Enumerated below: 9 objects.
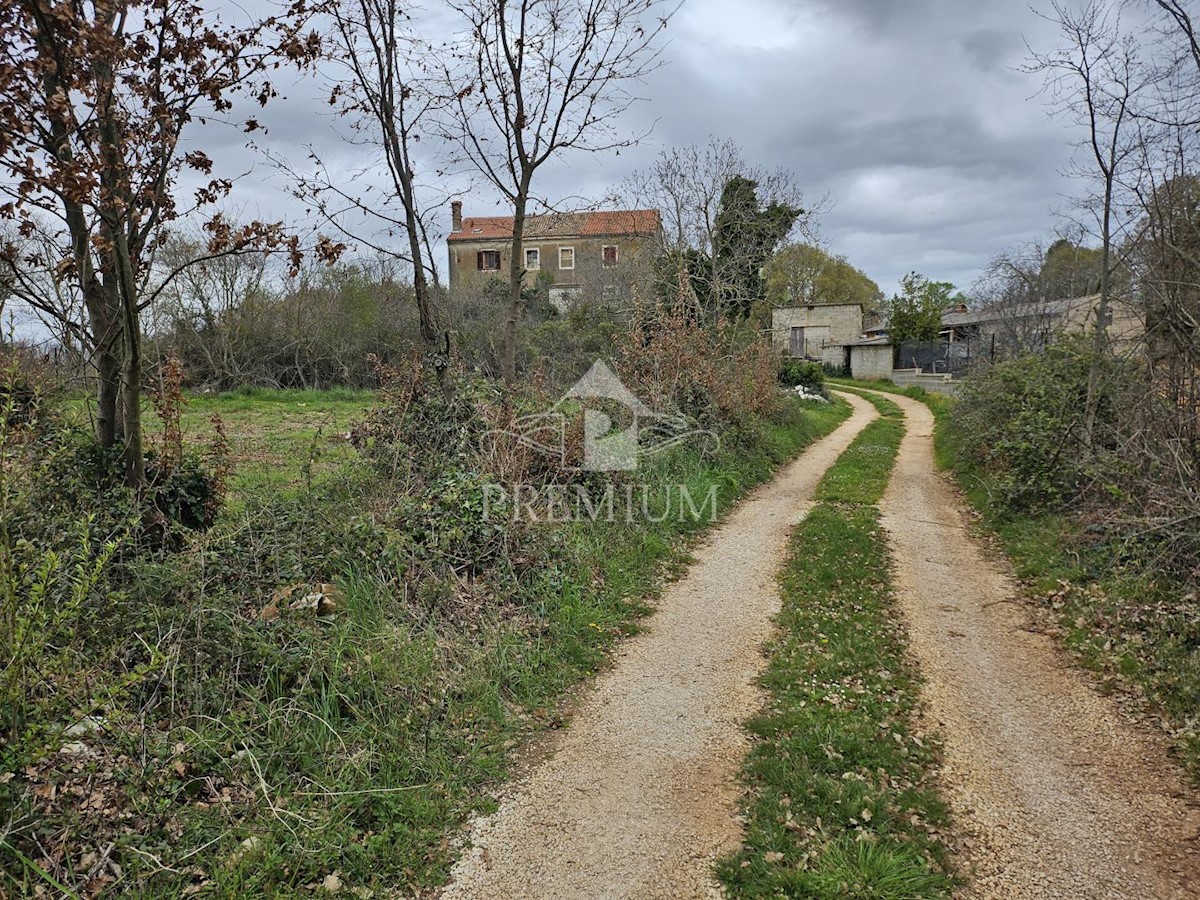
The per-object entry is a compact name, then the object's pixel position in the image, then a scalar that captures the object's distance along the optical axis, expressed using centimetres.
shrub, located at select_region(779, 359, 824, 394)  2564
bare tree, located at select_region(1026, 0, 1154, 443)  754
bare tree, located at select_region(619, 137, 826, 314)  1760
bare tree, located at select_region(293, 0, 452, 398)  781
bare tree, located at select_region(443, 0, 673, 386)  835
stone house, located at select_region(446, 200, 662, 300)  1850
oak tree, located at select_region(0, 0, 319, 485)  427
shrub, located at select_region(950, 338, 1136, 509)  762
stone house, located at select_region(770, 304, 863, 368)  4353
